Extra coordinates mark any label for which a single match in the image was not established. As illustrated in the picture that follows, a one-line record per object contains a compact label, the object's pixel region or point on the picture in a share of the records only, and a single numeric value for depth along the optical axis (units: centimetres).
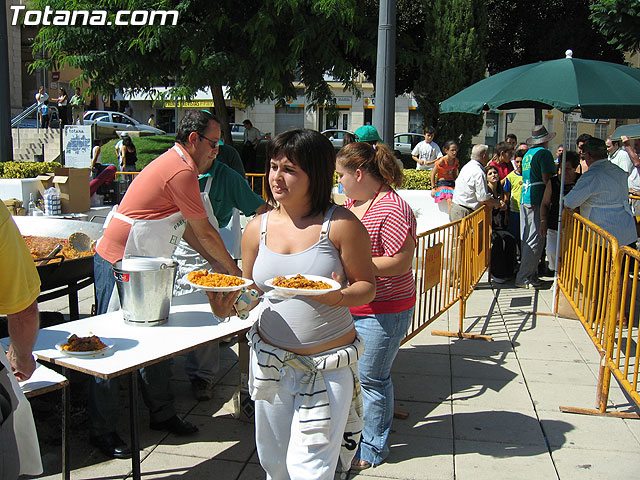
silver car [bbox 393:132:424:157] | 3016
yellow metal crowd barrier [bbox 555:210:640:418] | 449
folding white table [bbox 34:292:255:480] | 311
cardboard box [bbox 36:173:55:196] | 1012
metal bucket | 349
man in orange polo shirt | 381
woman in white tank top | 264
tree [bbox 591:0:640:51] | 1331
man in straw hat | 837
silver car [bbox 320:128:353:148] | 2991
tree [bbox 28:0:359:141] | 1518
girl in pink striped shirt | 359
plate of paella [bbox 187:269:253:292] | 278
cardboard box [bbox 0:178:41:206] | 990
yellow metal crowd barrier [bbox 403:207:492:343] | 539
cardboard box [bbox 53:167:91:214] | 959
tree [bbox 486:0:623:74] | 1795
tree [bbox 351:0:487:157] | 1516
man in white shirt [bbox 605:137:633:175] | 1184
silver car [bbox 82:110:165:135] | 3017
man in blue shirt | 680
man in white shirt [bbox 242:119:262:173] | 1952
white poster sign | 1345
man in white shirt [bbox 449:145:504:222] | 834
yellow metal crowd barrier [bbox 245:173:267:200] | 1402
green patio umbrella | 628
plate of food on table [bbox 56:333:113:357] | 317
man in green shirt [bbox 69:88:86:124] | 3001
